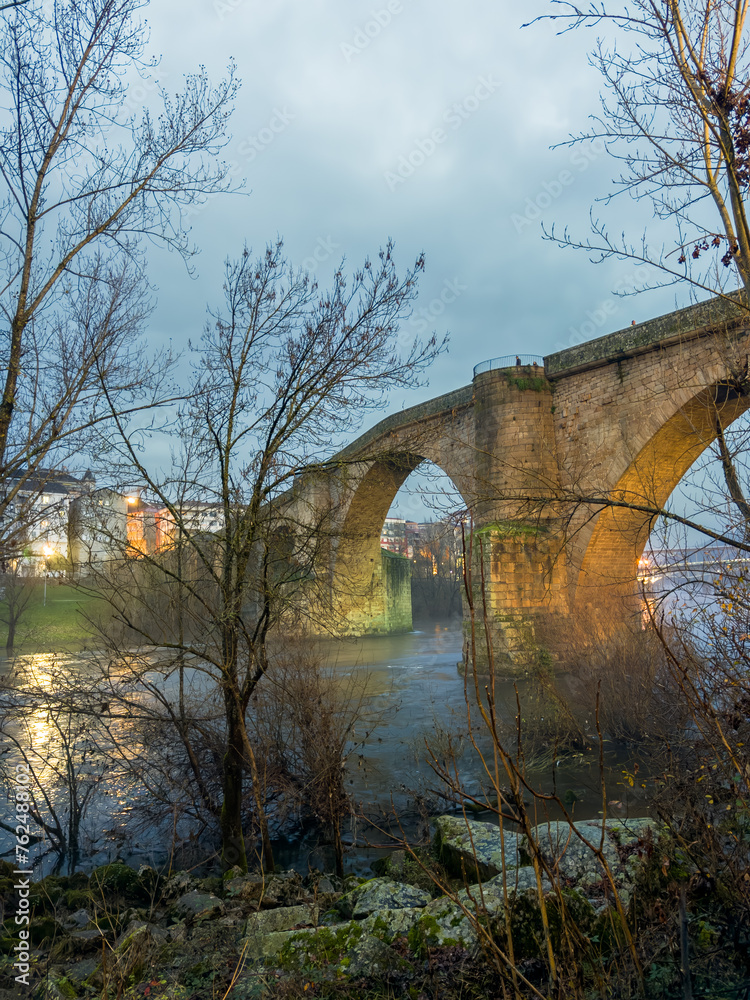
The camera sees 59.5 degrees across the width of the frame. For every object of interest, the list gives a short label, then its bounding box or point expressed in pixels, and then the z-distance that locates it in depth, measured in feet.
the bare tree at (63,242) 12.32
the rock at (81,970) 10.78
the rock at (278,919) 11.50
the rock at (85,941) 12.39
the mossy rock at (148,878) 16.24
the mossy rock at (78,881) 16.66
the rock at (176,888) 15.29
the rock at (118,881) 15.98
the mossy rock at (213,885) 15.25
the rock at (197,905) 13.30
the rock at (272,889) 14.16
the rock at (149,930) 11.42
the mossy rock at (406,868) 15.38
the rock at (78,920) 13.62
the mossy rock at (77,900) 15.06
